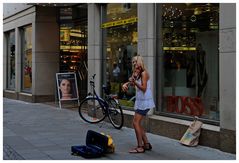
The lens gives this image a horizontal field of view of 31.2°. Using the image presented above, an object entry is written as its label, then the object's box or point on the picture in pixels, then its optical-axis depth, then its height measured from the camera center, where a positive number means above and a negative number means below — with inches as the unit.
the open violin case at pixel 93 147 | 286.8 -58.4
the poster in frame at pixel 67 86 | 612.7 -34.2
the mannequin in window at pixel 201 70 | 359.3 -5.9
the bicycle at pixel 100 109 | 434.0 -49.6
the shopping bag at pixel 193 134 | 322.7 -53.7
